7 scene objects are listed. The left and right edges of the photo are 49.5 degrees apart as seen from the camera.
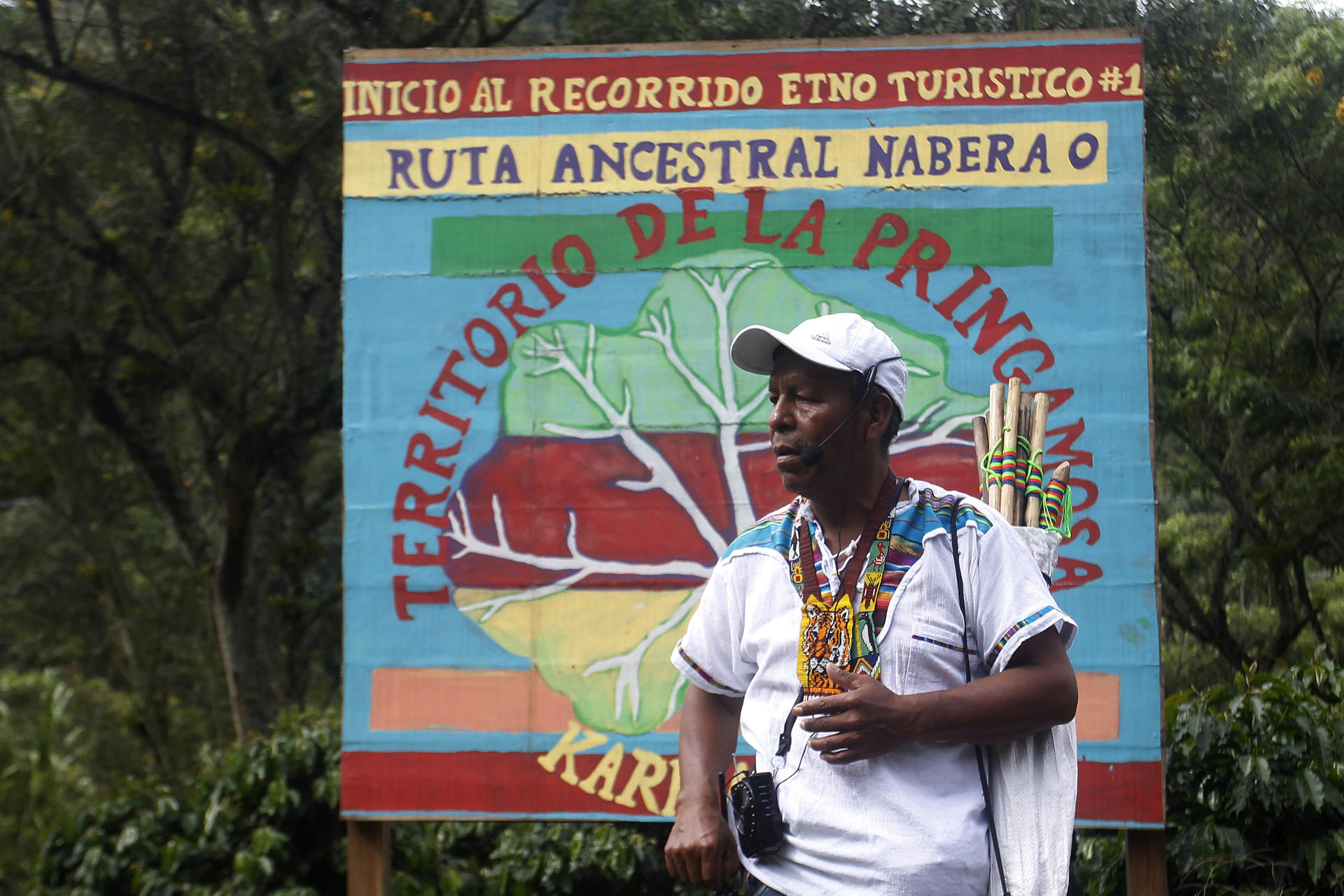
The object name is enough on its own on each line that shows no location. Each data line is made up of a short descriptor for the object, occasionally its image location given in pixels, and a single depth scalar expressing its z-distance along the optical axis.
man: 2.46
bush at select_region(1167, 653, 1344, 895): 5.69
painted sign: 5.70
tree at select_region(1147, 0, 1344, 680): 8.79
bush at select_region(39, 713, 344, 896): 6.84
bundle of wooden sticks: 3.20
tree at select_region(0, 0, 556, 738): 9.64
